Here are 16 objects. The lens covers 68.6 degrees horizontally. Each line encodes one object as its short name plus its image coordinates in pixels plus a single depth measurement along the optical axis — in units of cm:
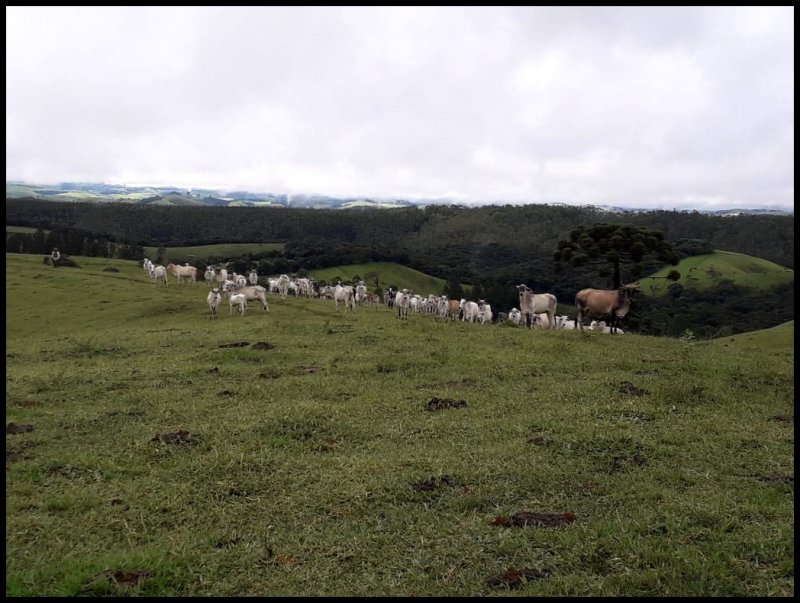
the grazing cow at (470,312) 3344
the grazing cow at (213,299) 2735
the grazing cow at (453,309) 3638
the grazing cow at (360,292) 4061
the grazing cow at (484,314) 3353
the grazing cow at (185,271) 4425
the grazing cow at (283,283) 4181
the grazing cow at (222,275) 4591
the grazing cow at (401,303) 3183
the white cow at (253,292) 3044
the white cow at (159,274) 4222
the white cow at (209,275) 4741
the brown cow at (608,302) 2539
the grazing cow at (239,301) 2802
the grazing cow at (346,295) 3288
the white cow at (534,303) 2678
